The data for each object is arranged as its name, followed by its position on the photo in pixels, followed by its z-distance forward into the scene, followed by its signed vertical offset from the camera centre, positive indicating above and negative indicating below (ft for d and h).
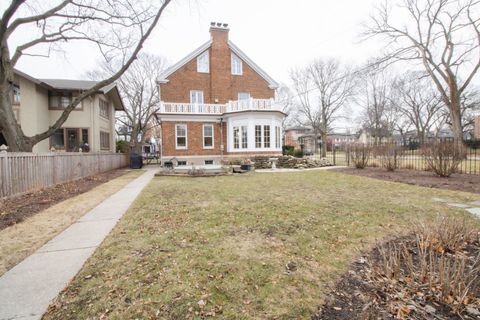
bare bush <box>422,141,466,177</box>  32.68 -0.92
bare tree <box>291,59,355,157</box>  113.19 +30.59
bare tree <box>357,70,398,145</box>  126.72 +25.41
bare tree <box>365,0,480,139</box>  59.67 +26.41
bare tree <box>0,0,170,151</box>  33.58 +18.47
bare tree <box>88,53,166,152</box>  107.24 +31.67
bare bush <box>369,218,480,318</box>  7.40 -4.52
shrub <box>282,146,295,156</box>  75.41 +0.59
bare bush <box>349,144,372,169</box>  47.42 -0.88
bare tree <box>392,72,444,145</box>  131.95 +27.34
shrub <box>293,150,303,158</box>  77.35 -0.74
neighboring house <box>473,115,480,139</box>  143.88 +13.54
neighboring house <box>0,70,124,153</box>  55.62 +11.21
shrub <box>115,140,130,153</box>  92.91 +3.03
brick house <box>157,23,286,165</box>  61.93 +12.14
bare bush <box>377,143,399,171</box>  42.22 -1.03
